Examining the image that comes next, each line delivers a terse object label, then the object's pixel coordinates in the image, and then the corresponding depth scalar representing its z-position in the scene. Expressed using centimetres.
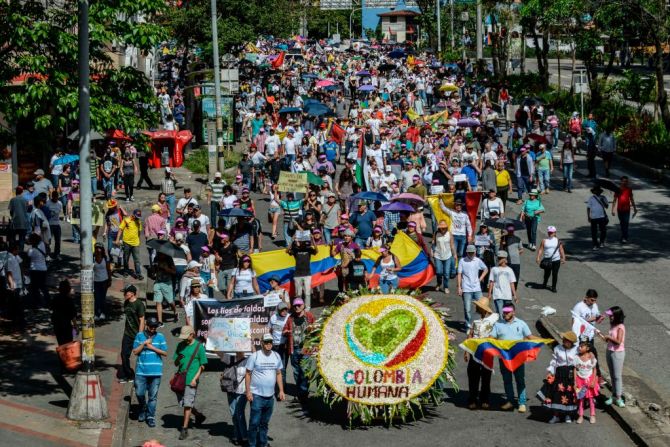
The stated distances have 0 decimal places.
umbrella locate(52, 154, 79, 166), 3023
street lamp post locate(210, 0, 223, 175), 3832
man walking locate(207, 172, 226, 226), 2791
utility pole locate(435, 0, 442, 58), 8362
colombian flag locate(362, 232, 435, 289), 2242
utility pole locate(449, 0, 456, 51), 8730
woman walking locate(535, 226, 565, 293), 2273
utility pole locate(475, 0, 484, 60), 6170
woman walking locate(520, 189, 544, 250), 2581
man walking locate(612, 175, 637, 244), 2700
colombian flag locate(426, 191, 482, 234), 2531
